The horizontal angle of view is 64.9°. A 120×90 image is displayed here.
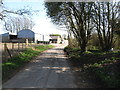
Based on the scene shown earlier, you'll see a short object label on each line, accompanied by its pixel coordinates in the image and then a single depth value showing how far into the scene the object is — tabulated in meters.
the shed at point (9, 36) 35.73
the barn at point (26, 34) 37.34
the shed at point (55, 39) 63.03
